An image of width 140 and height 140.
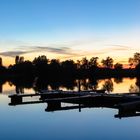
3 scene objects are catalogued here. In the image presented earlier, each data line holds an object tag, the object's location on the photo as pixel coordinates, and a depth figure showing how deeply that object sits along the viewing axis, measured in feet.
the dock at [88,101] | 41.34
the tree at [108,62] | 329.49
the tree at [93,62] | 315.48
